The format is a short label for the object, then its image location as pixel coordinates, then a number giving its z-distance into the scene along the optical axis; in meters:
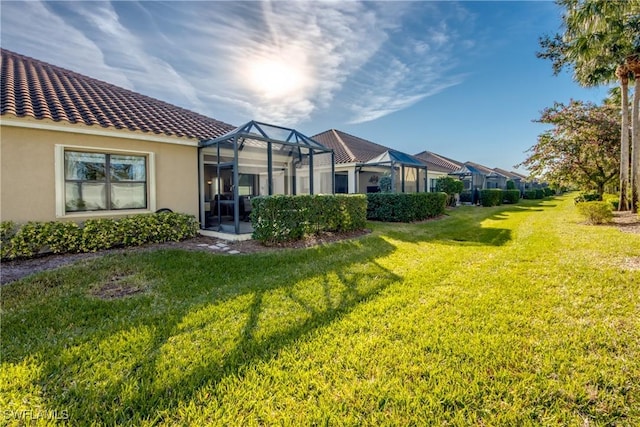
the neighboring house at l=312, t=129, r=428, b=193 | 17.86
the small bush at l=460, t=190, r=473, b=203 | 29.26
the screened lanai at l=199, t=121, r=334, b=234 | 9.88
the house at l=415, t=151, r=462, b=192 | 28.40
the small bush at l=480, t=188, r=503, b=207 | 24.94
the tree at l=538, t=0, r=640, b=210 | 10.86
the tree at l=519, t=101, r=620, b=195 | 16.62
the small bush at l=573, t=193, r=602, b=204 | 20.76
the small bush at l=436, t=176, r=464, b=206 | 21.67
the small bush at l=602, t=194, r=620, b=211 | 16.02
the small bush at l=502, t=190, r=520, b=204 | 30.06
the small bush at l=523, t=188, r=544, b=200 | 39.44
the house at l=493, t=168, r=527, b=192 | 56.33
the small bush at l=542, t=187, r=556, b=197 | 45.88
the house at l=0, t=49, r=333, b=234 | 7.21
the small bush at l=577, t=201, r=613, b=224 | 11.33
